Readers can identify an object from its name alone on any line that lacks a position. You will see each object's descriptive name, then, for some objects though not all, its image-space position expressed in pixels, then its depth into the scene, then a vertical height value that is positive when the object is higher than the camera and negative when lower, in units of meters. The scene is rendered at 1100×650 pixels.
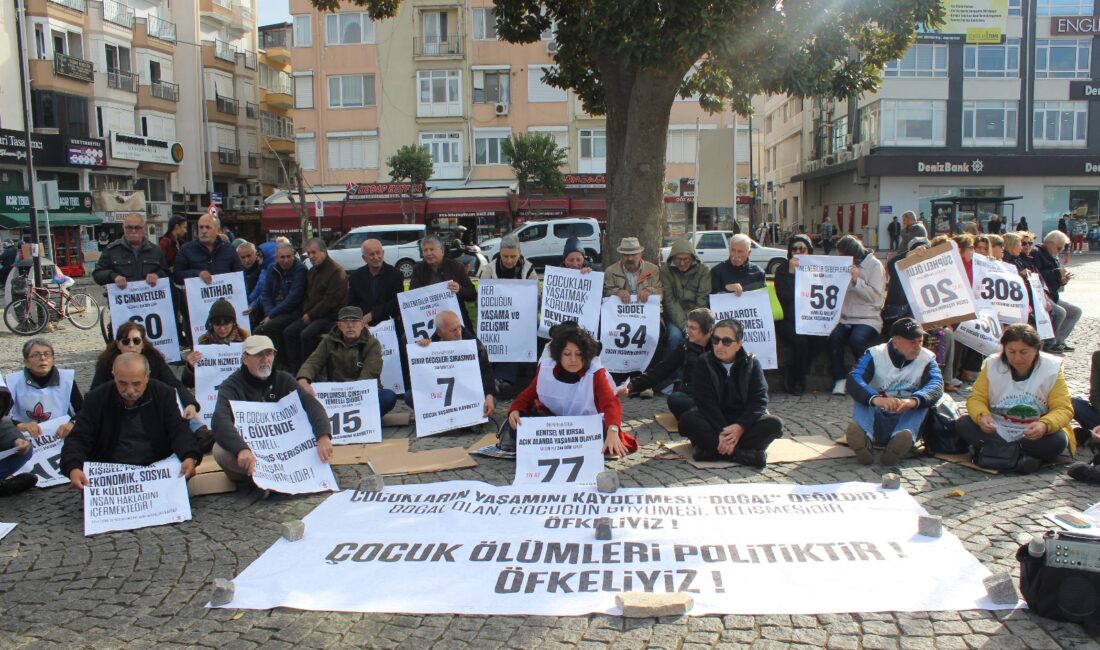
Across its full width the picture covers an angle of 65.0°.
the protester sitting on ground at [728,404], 7.04 -1.42
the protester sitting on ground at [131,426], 6.33 -1.38
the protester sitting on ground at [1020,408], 6.65 -1.42
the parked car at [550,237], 31.73 -0.08
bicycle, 16.73 -1.35
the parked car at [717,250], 27.53 -0.60
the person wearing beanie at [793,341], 9.96 -1.27
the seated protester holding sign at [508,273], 10.20 -0.46
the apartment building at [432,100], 47.75 +7.62
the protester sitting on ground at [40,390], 7.41 -1.27
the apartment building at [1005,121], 45.91 +5.75
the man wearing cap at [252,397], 6.62 -1.27
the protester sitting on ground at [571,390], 7.24 -1.33
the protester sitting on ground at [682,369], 8.09 -1.42
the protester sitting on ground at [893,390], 7.05 -1.34
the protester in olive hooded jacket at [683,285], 10.07 -0.61
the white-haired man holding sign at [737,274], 9.87 -0.49
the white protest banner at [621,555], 4.59 -1.89
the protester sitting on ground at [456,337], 8.58 -1.03
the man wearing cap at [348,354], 8.73 -1.18
